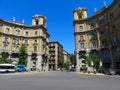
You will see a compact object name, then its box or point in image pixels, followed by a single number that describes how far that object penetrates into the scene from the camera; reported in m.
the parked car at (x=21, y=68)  32.37
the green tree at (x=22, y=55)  34.93
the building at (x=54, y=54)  57.65
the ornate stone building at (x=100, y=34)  25.67
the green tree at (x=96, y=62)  25.52
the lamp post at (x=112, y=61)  25.20
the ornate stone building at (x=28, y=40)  36.55
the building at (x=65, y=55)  80.54
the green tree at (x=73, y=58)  39.83
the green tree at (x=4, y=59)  31.19
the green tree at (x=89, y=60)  25.99
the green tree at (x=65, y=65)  60.99
